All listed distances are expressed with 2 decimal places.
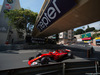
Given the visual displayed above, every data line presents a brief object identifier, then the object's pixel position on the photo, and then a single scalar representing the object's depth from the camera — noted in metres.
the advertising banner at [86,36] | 46.90
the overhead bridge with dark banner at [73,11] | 3.76
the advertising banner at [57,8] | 4.14
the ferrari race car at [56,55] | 4.39
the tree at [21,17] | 15.39
